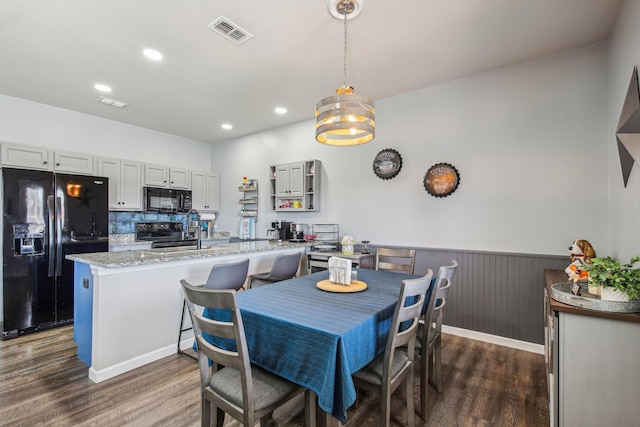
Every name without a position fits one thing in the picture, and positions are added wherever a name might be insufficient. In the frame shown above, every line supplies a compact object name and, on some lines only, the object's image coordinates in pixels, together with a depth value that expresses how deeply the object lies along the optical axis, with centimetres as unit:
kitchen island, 240
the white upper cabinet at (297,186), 473
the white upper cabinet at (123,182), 461
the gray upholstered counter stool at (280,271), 308
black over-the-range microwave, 505
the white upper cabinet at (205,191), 584
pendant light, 215
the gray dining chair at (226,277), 245
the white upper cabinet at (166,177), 511
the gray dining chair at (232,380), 128
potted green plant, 141
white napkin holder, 220
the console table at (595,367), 139
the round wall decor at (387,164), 395
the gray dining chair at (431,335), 193
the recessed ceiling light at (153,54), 291
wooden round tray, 207
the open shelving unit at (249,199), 563
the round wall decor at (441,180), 350
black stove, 496
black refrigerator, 336
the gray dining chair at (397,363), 152
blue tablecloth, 129
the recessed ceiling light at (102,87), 364
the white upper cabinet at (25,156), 364
